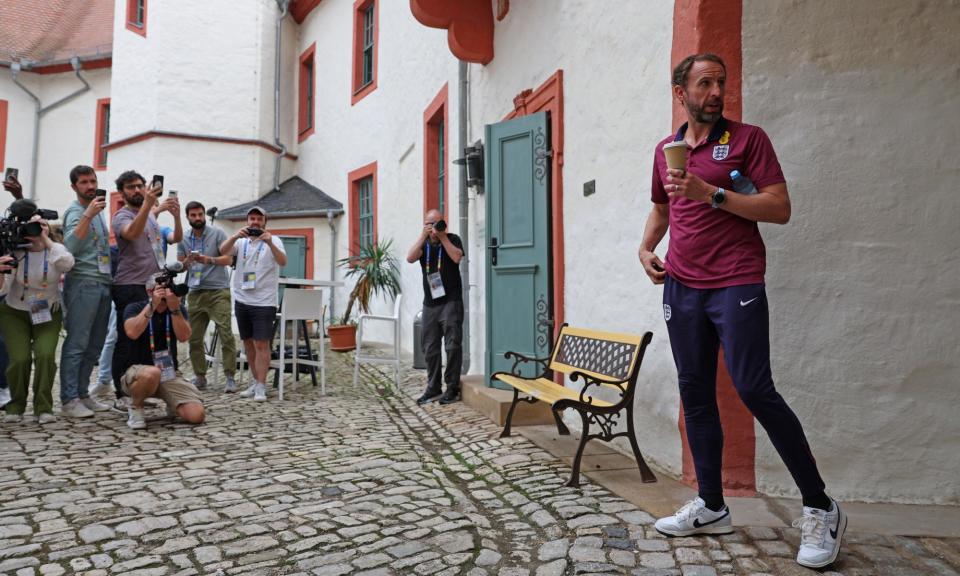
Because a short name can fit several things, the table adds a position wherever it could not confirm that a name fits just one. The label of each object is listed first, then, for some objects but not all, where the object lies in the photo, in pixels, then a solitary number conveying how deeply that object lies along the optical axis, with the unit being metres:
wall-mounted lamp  7.00
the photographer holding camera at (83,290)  5.30
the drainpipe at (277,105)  15.59
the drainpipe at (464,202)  7.35
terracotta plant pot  9.69
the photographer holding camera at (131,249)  5.57
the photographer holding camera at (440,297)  6.14
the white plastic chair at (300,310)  6.56
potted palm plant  10.82
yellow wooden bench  3.58
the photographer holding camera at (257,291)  6.47
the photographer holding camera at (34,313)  5.01
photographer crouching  5.03
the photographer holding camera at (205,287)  6.81
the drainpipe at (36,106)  18.23
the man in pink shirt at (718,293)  2.55
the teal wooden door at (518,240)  5.60
